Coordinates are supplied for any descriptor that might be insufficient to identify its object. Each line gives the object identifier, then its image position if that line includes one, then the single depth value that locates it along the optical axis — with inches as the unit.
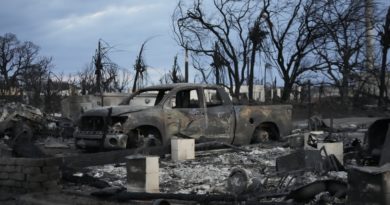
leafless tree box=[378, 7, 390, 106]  1185.4
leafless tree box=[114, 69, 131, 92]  1538.9
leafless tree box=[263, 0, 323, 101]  1344.7
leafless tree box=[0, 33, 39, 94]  2156.7
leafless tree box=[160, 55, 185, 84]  1506.0
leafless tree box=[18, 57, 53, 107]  1344.1
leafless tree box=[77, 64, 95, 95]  1546.1
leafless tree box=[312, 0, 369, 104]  1293.1
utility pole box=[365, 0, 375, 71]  1302.9
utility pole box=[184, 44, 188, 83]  1236.7
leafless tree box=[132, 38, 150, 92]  1353.5
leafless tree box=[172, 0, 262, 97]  1446.9
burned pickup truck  491.5
